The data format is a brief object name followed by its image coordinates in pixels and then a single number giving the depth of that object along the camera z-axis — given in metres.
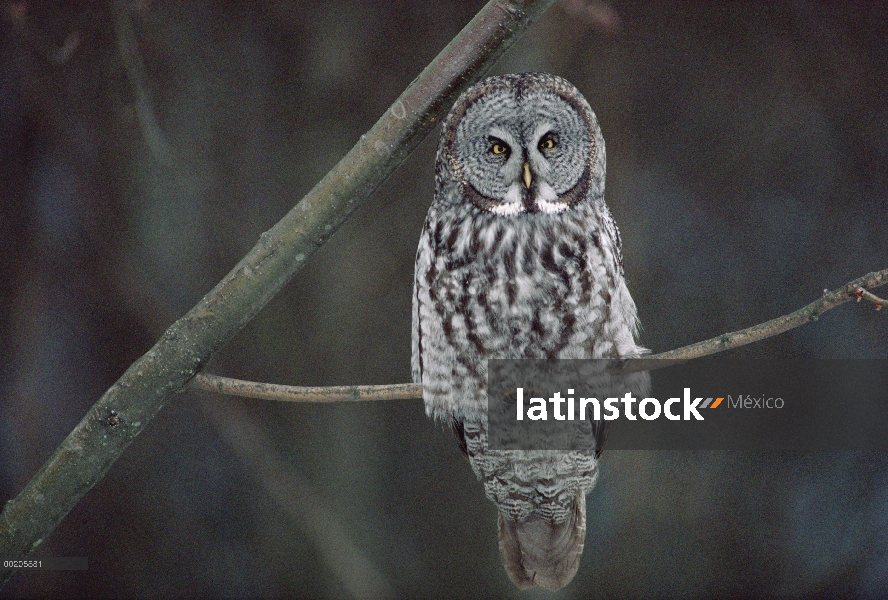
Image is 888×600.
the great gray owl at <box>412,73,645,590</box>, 11.01
